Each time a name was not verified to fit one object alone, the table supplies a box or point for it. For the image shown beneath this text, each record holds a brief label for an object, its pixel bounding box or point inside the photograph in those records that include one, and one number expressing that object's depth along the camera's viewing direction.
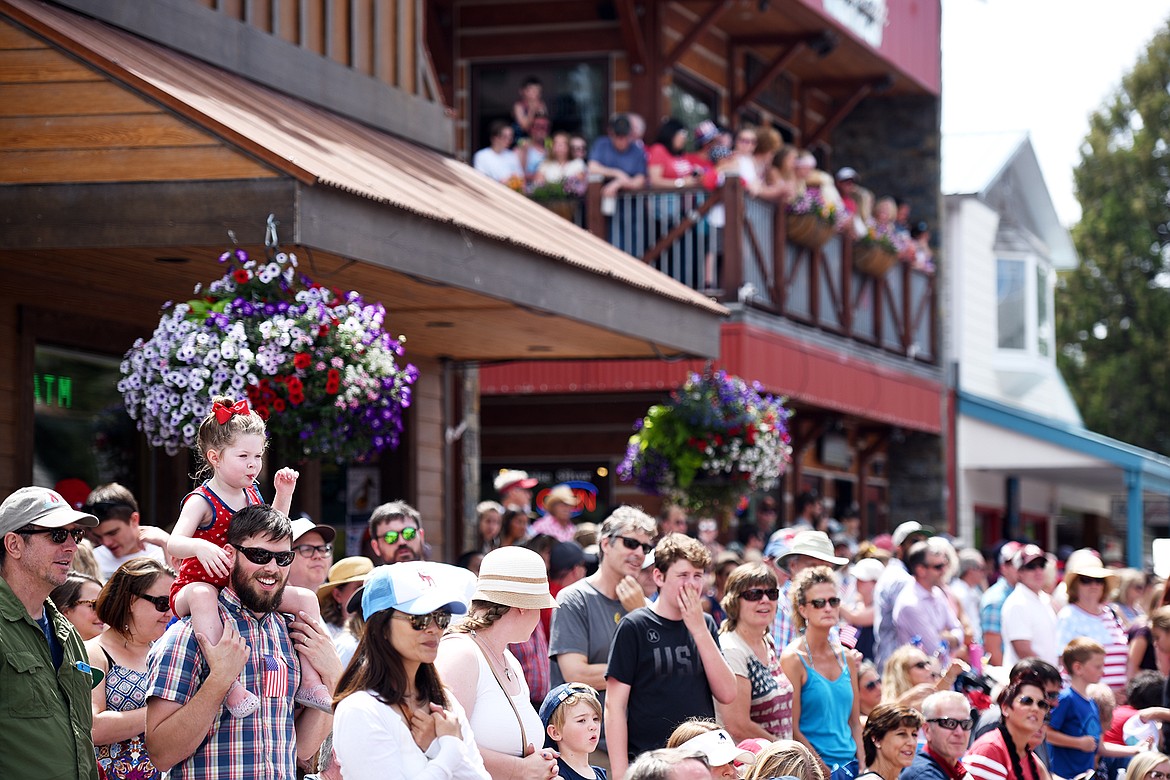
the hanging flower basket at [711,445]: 26.45
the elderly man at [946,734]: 14.37
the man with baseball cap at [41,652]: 8.92
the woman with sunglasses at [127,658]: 10.27
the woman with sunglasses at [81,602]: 12.01
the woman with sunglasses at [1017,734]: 14.98
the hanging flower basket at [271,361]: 14.64
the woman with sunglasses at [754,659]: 13.53
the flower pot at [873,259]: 37.50
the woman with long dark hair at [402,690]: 9.01
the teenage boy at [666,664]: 12.91
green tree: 80.50
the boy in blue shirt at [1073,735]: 17.67
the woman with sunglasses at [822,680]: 14.62
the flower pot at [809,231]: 33.59
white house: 46.97
